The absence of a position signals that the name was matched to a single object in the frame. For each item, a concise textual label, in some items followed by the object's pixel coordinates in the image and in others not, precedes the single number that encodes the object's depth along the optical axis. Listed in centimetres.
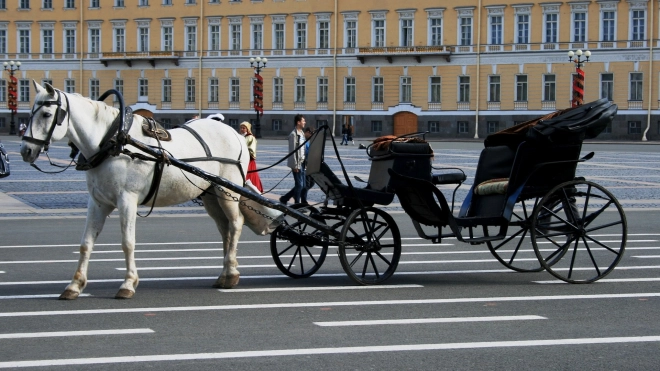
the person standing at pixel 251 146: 1744
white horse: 945
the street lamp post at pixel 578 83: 5704
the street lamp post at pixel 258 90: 6881
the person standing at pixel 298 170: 2048
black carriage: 1061
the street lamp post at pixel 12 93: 7769
